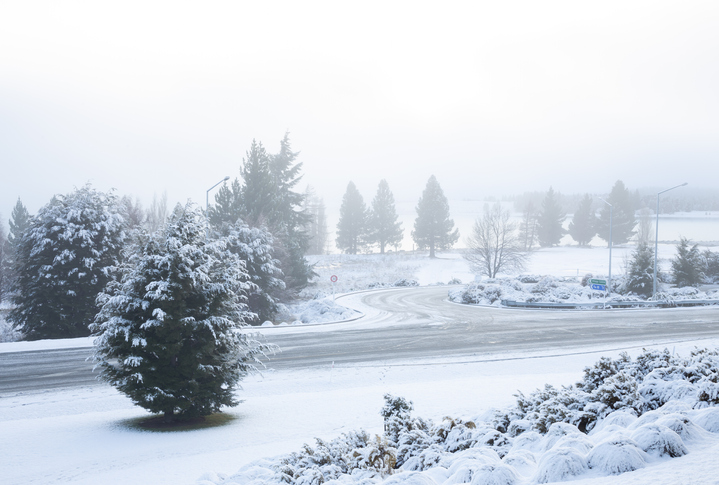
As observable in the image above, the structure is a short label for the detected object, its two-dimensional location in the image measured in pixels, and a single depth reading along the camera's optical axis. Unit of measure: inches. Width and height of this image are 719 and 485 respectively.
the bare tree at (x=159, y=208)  3505.9
